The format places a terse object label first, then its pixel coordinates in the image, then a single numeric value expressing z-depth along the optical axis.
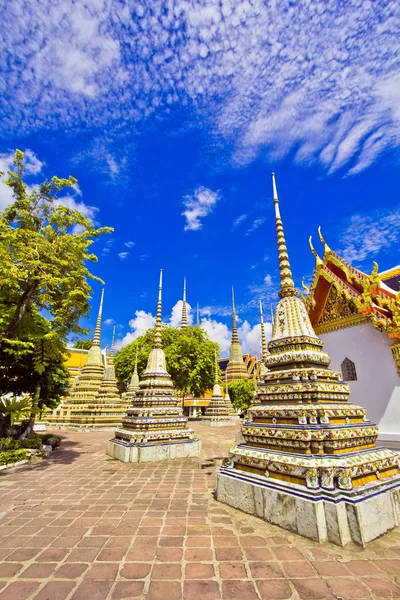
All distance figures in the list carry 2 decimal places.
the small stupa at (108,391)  21.11
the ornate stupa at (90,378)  22.69
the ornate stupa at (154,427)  9.35
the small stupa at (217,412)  24.38
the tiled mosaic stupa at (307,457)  3.78
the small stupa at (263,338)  21.73
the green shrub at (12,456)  8.62
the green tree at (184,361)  29.25
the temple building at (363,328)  7.79
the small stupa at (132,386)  26.88
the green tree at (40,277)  8.98
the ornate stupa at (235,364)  38.88
